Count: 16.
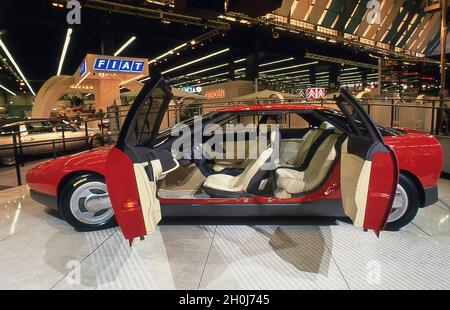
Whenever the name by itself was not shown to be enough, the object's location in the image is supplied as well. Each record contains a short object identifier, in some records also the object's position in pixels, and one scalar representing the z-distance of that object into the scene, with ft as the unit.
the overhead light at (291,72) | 122.44
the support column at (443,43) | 23.06
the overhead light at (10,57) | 71.80
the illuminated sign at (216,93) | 65.41
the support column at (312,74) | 109.19
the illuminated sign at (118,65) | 49.49
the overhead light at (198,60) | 83.85
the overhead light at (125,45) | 69.96
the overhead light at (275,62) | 92.84
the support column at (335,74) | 95.04
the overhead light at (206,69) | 111.16
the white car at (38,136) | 25.63
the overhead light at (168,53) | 75.77
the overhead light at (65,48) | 67.79
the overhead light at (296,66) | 98.65
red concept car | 7.65
